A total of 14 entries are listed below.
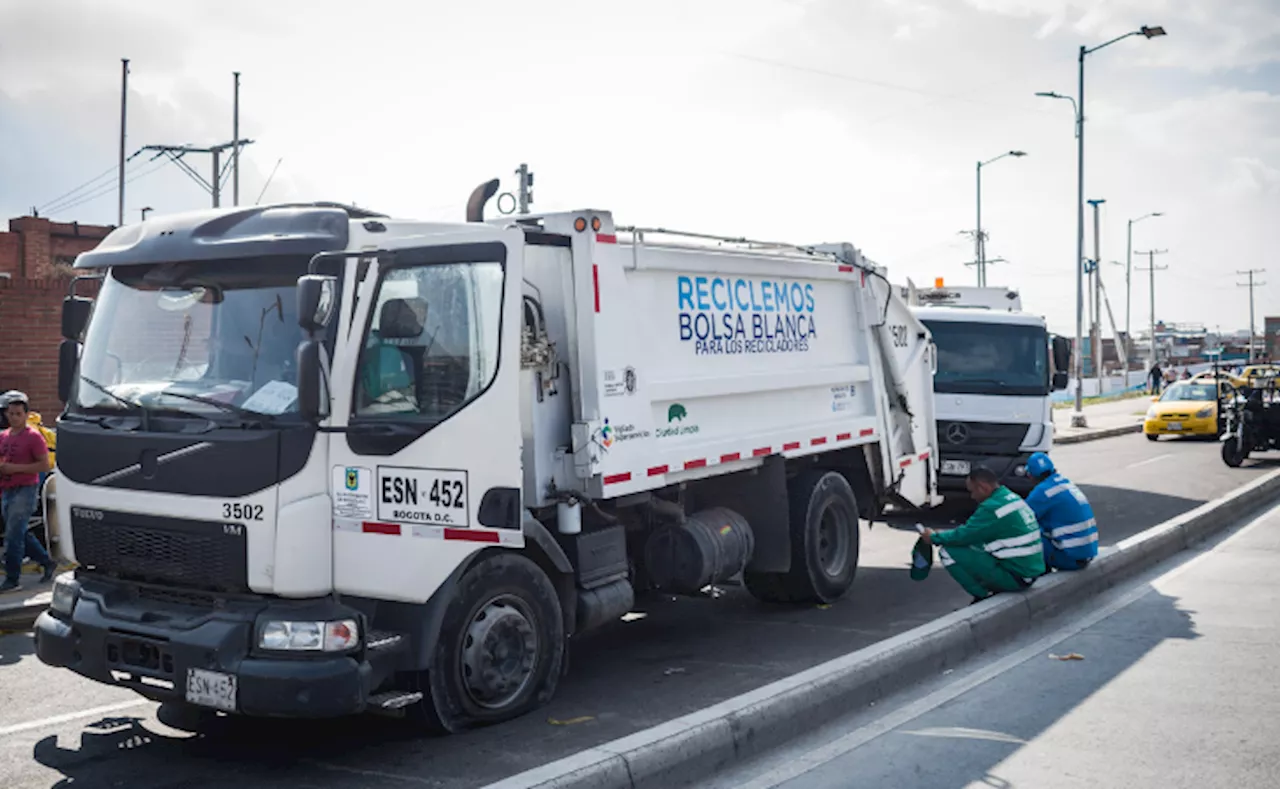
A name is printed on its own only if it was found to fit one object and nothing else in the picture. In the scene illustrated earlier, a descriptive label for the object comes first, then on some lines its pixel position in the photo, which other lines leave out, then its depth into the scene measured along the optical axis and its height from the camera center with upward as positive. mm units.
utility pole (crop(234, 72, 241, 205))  35188 +6837
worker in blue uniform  9359 -1167
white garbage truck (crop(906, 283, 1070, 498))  14562 -245
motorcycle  20562 -1056
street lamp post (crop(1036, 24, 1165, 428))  31484 +3468
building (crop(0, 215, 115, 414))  14836 +617
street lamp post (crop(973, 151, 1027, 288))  54688 +5169
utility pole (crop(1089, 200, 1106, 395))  37959 +1667
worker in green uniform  8508 -1234
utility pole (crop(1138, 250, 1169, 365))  71312 +4960
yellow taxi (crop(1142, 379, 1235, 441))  26938 -1063
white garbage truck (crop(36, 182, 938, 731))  5473 -373
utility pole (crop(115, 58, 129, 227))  37000 +9505
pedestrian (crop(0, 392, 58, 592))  9594 -699
